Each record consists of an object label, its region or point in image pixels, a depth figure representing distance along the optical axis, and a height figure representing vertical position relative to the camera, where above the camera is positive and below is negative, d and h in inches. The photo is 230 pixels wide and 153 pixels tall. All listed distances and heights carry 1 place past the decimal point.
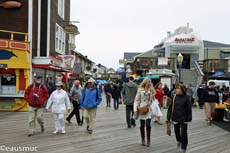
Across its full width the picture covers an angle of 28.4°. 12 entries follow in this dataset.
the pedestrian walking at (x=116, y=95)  1001.5 -36.5
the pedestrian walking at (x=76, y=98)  599.2 -26.0
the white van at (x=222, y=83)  1424.0 -13.7
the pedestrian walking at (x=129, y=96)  566.6 -21.9
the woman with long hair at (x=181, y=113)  379.9 -28.9
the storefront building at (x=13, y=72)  821.0 +12.1
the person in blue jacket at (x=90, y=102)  498.6 -25.8
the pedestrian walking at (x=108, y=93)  1114.1 -35.8
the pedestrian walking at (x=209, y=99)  637.9 -28.7
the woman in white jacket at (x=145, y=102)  414.6 -21.6
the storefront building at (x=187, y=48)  2178.9 +149.3
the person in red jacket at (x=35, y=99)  483.8 -22.2
